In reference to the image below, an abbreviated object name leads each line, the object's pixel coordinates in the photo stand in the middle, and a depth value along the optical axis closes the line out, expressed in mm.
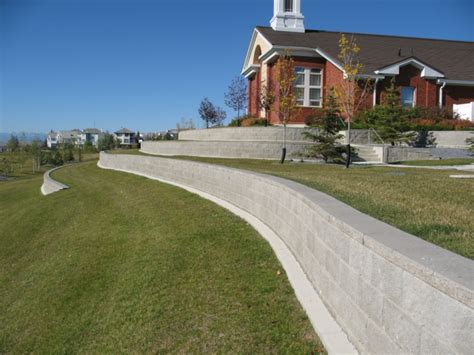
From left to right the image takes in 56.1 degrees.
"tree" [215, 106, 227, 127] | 34000
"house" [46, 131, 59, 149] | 193650
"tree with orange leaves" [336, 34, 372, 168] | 16156
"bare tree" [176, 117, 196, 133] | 50422
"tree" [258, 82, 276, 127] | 23483
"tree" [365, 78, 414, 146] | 21094
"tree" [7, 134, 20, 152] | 104438
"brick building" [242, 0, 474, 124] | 26906
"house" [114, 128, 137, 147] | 143212
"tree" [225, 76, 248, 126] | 29203
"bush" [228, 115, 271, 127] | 25812
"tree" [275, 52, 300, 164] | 18094
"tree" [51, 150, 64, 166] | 81250
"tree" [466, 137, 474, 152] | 19103
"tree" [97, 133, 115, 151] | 92788
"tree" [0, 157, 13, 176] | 67525
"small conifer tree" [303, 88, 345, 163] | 18000
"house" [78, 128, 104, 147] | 184550
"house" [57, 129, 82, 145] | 187438
